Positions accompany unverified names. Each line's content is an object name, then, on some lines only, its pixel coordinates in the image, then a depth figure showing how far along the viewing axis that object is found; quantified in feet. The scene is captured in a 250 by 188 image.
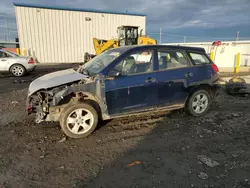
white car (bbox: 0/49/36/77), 32.45
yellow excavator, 50.74
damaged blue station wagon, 11.84
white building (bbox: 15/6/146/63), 63.87
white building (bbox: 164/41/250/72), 45.78
